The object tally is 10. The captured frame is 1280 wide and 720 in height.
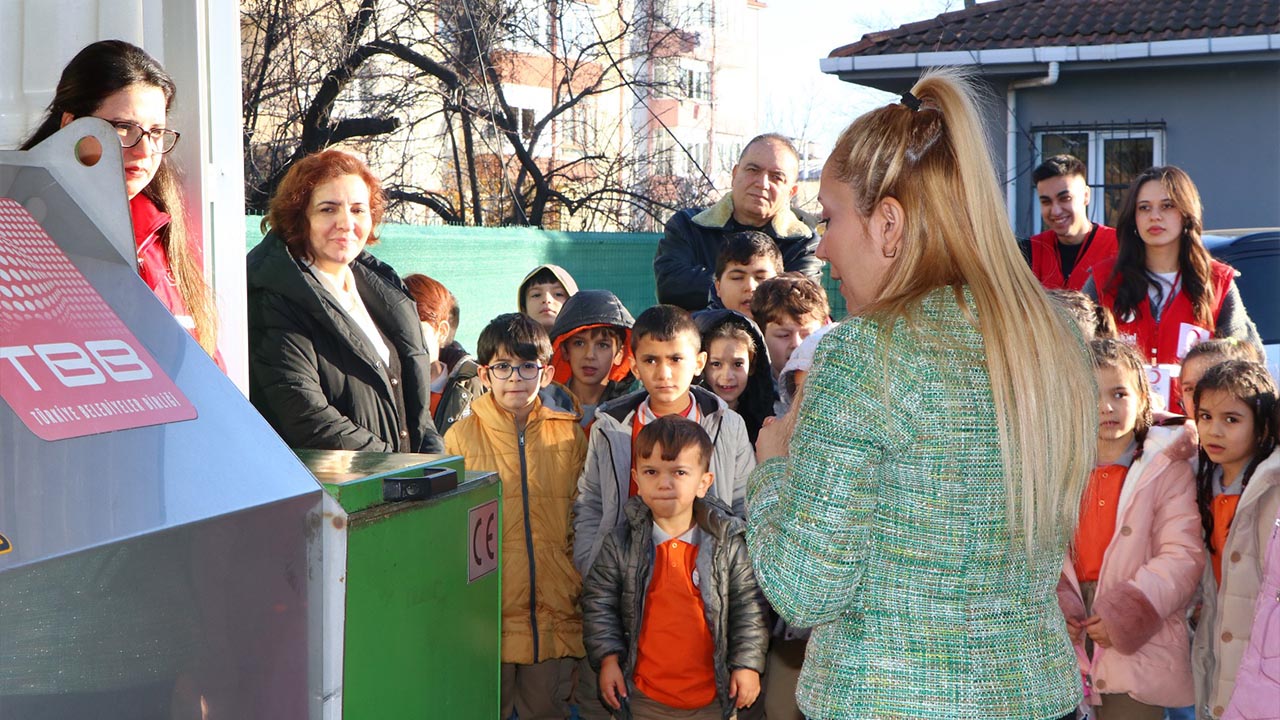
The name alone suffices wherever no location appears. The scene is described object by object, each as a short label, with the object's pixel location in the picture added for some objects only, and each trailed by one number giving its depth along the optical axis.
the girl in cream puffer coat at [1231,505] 3.47
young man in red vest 5.42
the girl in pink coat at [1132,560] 3.60
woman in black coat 3.18
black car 6.65
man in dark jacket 5.20
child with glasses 3.89
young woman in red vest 4.73
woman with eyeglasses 2.02
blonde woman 1.60
